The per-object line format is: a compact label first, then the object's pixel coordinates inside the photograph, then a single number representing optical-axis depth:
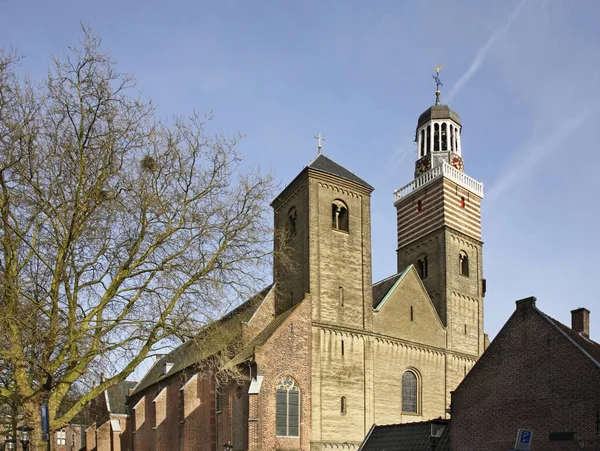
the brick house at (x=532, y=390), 17.03
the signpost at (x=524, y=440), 12.22
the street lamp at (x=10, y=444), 15.80
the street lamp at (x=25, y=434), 13.94
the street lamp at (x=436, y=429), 21.05
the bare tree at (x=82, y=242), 14.03
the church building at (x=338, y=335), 26.86
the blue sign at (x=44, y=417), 13.48
